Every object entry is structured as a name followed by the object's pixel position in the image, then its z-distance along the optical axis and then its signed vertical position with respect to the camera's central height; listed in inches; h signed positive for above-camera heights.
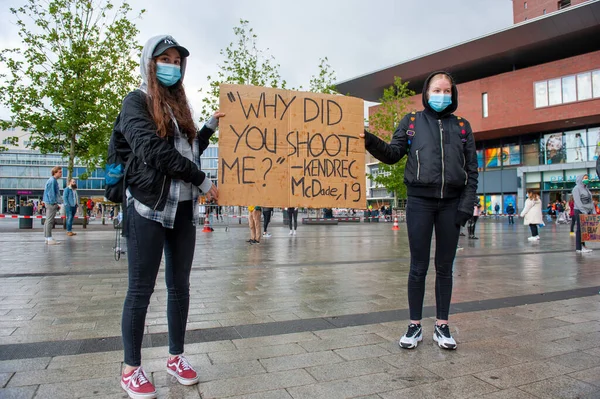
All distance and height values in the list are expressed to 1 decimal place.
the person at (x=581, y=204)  409.7 +5.4
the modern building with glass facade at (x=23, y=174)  3331.7 +297.6
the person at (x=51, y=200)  478.3 +13.3
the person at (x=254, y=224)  501.4 -15.3
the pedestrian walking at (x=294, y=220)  691.3 -15.0
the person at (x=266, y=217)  651.7 -9.0
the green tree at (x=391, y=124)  1539.1 +311.7
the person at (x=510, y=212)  1182.8 -5.8
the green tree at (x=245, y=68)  1173.1 +392.4
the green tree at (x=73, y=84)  820.6 +250.5
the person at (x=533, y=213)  587.5 -4.3
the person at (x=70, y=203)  577.4 +12.1
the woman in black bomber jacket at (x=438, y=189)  135.0 +6.7
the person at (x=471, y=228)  607.9 -25.4
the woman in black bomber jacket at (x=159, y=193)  101.7 +4.4
